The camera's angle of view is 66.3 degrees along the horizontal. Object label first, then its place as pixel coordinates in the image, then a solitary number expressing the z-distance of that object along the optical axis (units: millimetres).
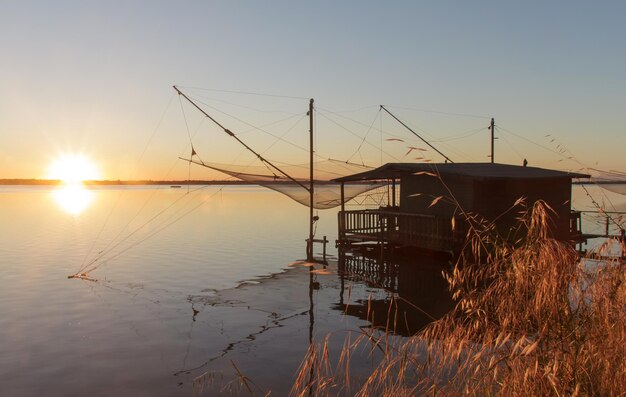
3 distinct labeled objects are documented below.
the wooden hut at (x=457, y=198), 21422
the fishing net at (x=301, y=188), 23575
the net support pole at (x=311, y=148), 22953
